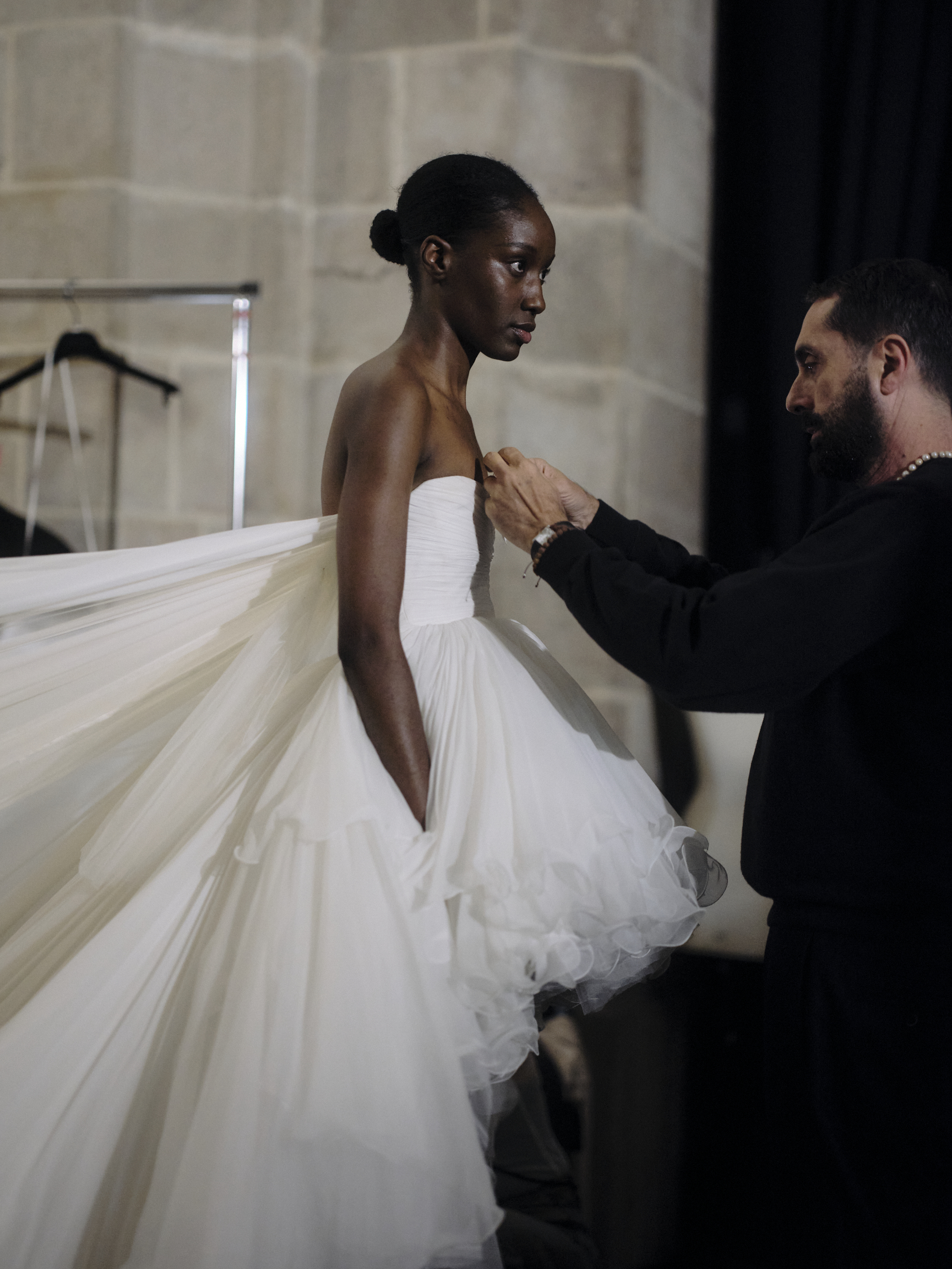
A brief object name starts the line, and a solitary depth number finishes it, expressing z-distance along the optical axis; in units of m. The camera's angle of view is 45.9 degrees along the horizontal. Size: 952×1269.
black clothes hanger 2.82
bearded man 1.46
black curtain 3.00
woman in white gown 1.19
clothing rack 2.65
